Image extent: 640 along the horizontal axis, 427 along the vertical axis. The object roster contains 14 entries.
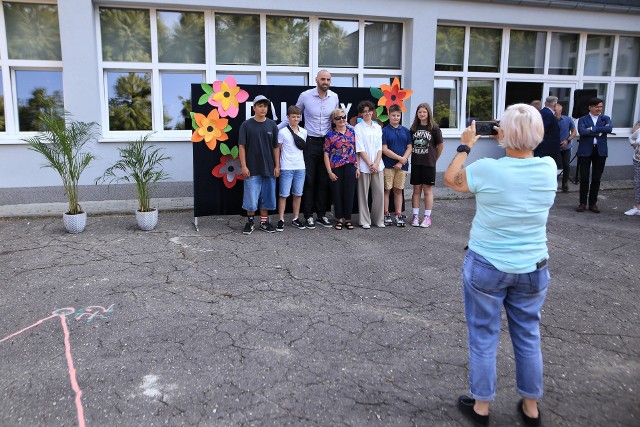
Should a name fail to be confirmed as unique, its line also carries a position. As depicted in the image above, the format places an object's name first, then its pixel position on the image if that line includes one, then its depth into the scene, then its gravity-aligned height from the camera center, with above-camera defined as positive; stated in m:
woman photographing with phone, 2.70 -0.68
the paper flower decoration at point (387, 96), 7.95 +0.47
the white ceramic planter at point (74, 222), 7.09 -1.39
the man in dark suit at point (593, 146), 8.77 -0.29
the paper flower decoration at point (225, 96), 7.23 +0.39
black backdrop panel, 7.36 -0.48
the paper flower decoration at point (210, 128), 7.21 -0.06
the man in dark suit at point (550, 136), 9.73 -0.14
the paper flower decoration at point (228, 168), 7.41 -0.64
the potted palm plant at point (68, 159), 6.98 -0.52
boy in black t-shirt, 7.03 -0.46
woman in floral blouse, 7.36 -0.54
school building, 8.59 +1.31
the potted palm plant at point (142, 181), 7.29 -0.84
